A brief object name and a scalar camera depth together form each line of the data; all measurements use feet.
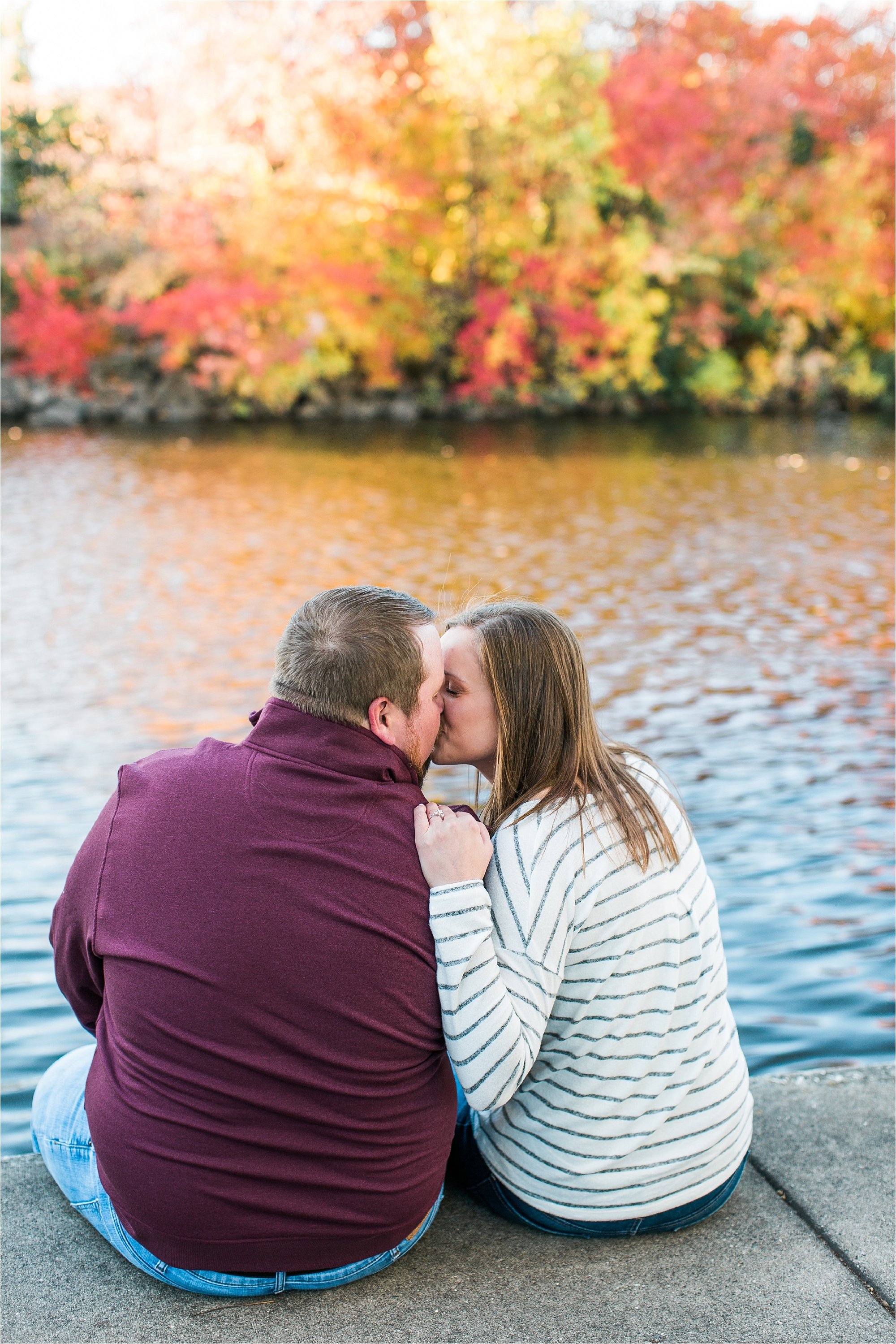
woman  5.74
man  5.24
